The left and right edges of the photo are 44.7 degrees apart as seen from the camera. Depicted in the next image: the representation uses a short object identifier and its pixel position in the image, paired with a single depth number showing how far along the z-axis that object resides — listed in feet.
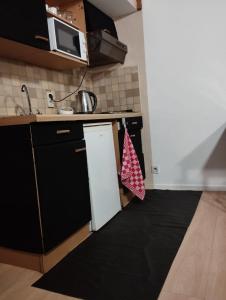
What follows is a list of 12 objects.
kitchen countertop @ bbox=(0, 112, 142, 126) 4.62
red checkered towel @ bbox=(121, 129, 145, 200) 7.75
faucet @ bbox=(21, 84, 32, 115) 6.71
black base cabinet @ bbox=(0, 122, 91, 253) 4.75
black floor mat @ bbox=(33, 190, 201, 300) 4.33
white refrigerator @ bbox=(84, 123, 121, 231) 6.37
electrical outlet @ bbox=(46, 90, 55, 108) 7.84
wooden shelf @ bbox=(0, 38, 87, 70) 5.80
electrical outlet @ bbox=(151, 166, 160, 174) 9.71
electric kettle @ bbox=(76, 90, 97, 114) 8.59
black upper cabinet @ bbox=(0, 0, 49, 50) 5.17
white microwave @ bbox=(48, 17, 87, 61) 6.51
